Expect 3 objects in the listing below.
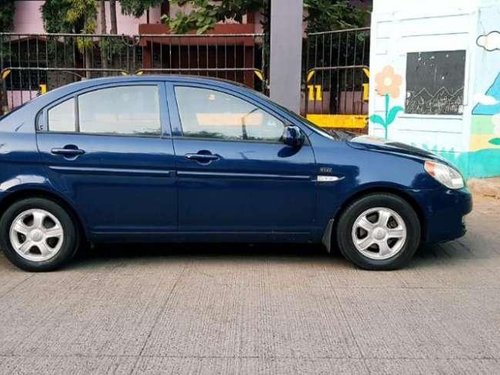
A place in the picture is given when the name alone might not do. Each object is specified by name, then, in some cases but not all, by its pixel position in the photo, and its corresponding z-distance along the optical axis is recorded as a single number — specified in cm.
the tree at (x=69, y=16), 2100
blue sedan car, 525
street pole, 816
